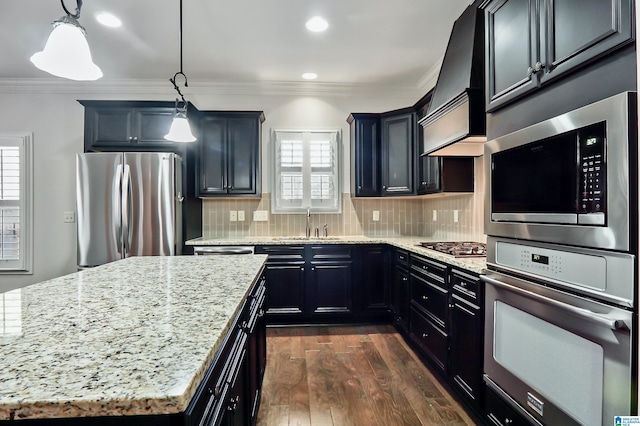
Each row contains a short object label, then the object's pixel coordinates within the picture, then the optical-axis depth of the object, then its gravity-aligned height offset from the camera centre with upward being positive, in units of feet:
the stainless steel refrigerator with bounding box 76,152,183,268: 10.64 +0.26
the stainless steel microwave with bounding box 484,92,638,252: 3.32 +0.44
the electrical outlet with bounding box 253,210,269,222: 13.34 -0.10
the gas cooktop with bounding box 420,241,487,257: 7.48 -0.90
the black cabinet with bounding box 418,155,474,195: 9.70 +1.16
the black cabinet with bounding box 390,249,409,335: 9.99 -2.52
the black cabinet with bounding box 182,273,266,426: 2.47 -1.73
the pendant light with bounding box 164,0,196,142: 7.49 +1.94
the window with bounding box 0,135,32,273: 12.65 +0.55
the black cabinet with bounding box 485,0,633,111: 3.51 +2.25
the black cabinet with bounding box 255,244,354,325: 11.29 -2.42
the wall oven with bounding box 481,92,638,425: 3.36 -0.67
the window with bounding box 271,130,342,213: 13.34 +1.69
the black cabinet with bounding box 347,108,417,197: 11.84 +2.19
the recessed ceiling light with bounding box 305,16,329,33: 8.84 +5.24
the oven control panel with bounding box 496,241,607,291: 3.65 -0.67
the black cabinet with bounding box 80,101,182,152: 11.27 +3.09
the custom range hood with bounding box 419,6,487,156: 6.48 +2.50
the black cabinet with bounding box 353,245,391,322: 11.53 -2.39
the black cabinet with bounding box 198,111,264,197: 12.15 +2.23
